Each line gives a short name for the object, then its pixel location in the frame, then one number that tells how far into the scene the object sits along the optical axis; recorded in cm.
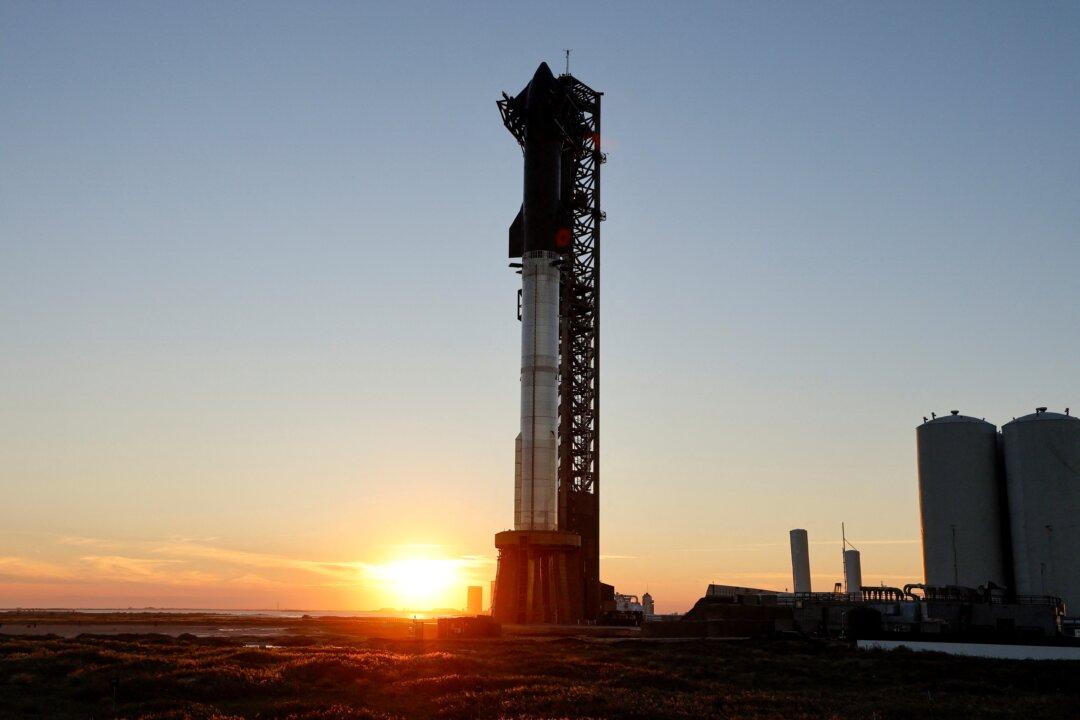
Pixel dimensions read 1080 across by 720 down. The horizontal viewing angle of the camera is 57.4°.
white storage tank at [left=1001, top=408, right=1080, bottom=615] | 8900
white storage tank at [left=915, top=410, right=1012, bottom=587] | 9369
